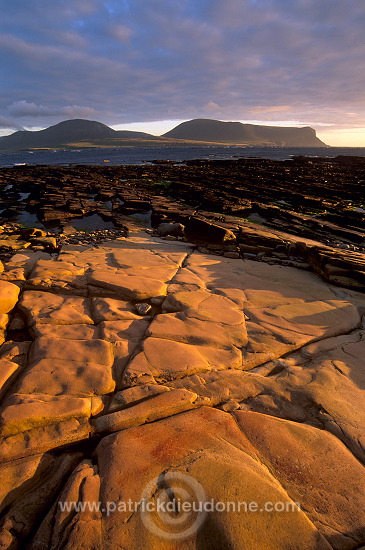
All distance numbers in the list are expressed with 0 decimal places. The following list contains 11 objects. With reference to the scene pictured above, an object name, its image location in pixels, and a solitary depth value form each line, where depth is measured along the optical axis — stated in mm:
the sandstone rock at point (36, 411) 2525
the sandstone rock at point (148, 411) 2604
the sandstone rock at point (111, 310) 4277
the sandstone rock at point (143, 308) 4468
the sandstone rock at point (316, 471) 1915
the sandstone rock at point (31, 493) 1863
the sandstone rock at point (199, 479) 1778
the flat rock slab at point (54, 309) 4125
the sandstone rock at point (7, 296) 4410
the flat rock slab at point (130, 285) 4879
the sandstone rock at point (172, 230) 9570
